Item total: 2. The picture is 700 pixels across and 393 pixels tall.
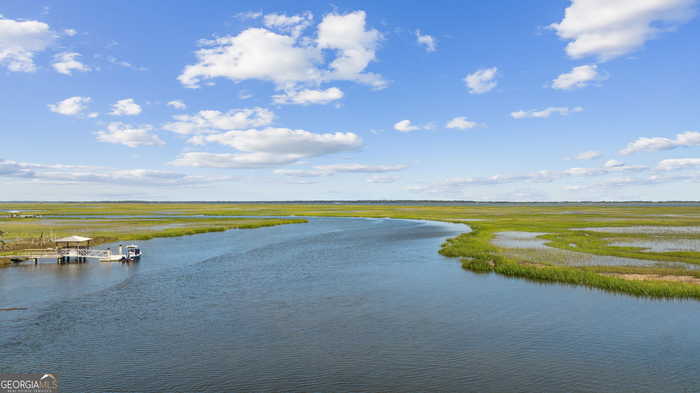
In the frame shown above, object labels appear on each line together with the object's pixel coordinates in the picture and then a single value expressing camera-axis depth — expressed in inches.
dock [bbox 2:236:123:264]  1949.1
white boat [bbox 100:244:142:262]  1988.2
